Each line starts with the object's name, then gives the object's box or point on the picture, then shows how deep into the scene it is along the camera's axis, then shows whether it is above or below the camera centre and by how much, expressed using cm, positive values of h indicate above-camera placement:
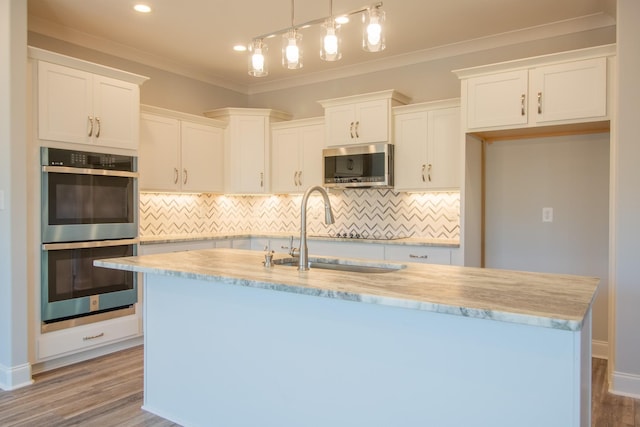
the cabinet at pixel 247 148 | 523 +67
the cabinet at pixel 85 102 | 335 +81
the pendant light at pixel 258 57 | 268 +86
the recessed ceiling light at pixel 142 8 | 351 +151
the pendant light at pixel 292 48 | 254 +87
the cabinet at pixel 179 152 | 441 +56
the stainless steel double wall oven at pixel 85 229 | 338 -17
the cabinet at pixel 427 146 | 421 +57
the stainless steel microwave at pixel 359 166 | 446 +41
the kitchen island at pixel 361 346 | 150 -55
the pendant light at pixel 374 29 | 229 +88
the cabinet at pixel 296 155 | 505 +59
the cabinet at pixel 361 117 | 448 +89
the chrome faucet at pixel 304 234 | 225 -13
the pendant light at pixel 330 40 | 241 +86
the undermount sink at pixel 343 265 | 251 -32
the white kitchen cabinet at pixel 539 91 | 331 +88
